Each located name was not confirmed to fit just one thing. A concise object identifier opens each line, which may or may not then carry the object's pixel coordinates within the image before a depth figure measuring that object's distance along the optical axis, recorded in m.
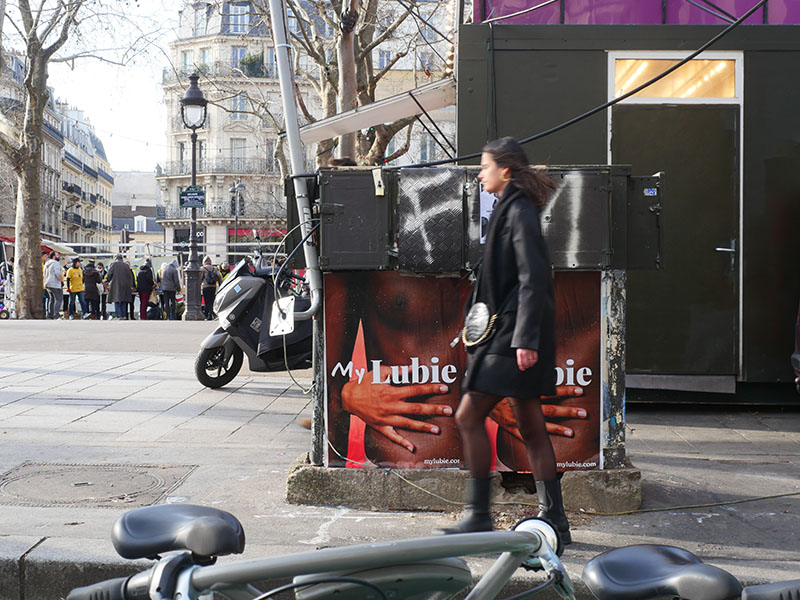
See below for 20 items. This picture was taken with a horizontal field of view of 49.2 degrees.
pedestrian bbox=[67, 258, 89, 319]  25.47
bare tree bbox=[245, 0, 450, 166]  13.74
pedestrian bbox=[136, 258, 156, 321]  24.47
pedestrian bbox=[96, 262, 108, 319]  25.84
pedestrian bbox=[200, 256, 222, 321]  24.88
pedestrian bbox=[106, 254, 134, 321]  23.67
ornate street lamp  18.94
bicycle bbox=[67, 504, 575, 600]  1.31
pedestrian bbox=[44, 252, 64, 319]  25.33
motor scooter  7.91
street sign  20.91
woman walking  3.75
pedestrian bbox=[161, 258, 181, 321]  24.70
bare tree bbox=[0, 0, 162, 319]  24.80
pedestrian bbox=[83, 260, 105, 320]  24.80
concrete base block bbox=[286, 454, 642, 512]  4.50
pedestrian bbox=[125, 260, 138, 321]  25.28
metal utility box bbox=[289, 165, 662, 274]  4.46
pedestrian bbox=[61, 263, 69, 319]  26.64
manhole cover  4.67
